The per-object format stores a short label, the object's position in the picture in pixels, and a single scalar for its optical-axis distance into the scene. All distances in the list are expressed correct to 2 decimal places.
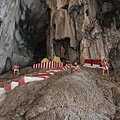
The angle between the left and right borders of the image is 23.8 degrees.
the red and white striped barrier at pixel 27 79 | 15.31
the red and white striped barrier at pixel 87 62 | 20.56
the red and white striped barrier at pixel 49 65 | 21.06
